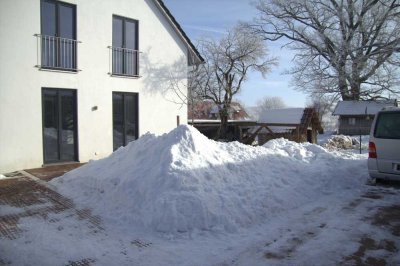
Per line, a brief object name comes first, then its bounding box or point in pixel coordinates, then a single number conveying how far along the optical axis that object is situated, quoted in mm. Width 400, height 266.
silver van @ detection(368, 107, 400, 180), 8115
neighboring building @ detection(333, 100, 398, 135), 37375
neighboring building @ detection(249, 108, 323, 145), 19272
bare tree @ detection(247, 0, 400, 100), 30984
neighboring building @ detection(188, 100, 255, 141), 29356
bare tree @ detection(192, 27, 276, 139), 34188
